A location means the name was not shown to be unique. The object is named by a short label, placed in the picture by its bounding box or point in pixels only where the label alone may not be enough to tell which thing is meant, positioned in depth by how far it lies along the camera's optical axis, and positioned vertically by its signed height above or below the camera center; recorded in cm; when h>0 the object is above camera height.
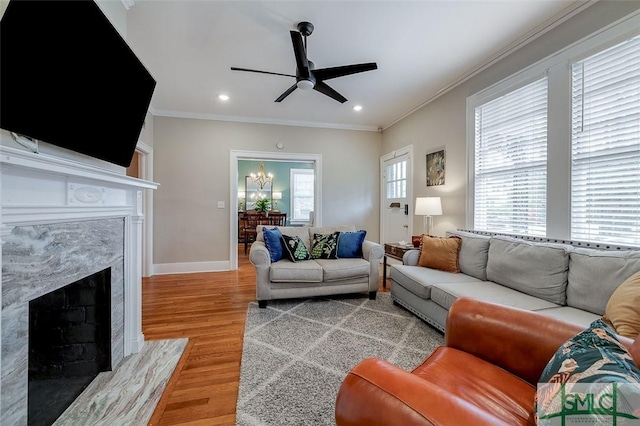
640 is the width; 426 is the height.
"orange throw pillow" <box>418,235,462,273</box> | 273 -43
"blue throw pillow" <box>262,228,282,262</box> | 315 -38
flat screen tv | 101 +61
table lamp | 336 +6
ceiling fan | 223 +127
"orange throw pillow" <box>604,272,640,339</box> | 128 -48
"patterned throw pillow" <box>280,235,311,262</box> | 318 -45
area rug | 149 -106
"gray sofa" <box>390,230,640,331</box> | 169 -53
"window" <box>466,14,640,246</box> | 191 +57
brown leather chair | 65 -52
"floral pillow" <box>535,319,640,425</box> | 53 -35
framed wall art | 365 +60
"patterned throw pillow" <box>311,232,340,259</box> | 337 -45
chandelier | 780 +92
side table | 331 -51
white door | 445 +25
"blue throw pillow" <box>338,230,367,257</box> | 340 -42
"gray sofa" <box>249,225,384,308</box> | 291 -71
